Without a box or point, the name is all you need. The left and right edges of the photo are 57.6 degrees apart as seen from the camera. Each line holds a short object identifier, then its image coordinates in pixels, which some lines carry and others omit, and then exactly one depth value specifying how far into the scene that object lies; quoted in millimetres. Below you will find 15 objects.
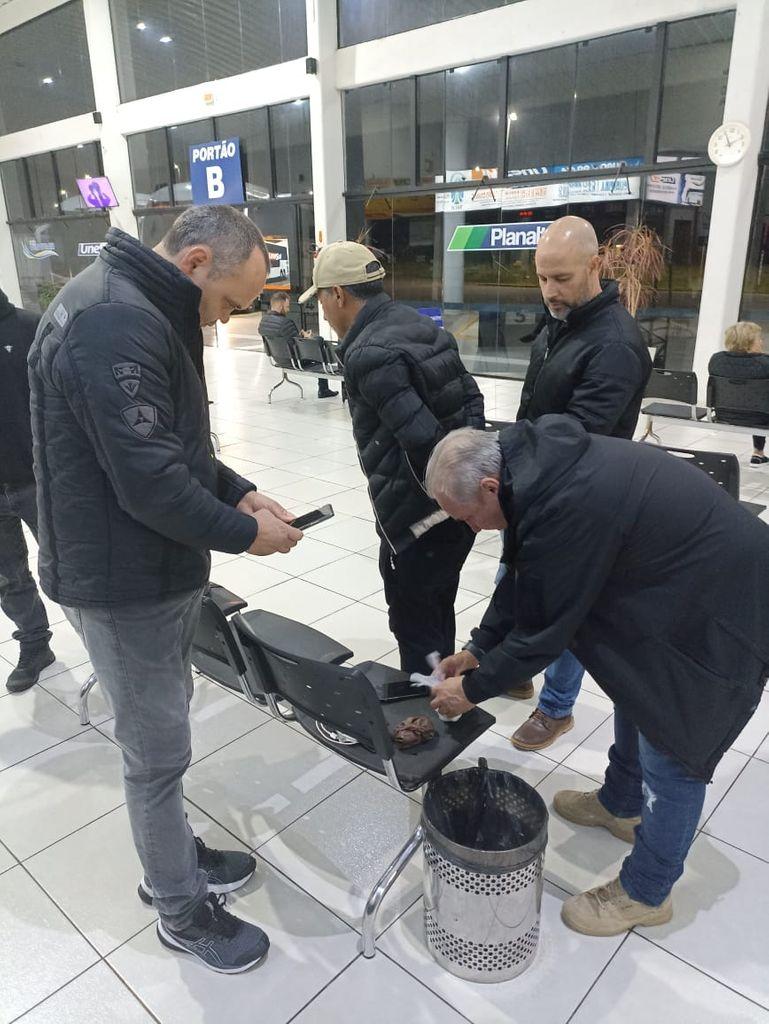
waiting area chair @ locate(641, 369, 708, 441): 5297
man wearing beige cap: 2045
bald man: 2115
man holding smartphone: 1256
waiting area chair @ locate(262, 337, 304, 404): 8070
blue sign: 10461
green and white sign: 8758
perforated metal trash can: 1499
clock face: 6570
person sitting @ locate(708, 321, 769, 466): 4855
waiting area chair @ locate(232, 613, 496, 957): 1472
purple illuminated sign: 13234
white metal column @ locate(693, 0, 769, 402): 6383
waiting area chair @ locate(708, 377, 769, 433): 4918
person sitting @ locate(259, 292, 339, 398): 8219
